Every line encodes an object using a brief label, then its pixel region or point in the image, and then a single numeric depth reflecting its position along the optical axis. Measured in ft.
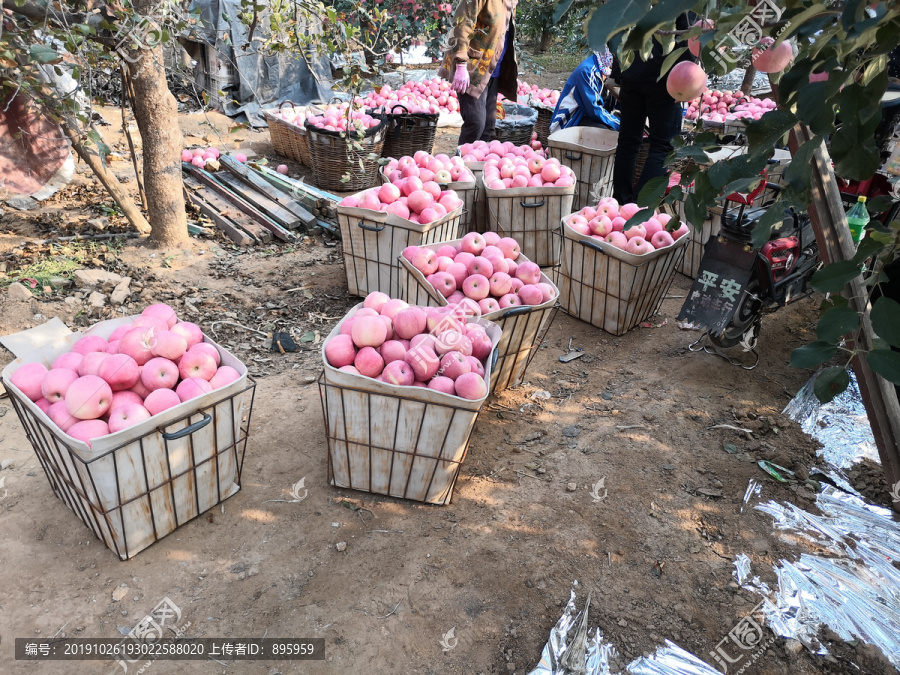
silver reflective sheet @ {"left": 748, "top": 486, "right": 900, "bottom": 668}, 6.77
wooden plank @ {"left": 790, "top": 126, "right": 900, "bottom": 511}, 6.56
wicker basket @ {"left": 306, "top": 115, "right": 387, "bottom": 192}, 19.42
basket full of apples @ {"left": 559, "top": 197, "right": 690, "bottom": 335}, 11.93
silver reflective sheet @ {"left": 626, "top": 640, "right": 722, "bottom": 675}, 6.28
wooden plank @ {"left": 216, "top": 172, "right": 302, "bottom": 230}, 16.99
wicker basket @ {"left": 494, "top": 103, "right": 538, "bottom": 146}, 21.39
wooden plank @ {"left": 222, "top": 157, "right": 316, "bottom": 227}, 17.32
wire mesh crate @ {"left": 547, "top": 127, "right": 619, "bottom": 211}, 16.74
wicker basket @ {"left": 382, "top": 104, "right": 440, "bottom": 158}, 21.91
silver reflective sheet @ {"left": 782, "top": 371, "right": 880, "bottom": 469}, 9.64
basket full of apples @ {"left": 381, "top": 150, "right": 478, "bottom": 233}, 14.02
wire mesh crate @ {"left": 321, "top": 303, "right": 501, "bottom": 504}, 7.29
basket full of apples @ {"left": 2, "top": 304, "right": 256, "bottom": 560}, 6.53
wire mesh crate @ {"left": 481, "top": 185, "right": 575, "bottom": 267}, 14.31
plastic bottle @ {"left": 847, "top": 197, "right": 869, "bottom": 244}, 9.53
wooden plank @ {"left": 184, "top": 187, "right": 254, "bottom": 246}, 16.06
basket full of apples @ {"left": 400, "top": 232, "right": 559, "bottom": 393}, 9.71
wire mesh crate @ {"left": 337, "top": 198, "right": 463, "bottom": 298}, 12.33
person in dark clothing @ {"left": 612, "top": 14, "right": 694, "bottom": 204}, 13.73
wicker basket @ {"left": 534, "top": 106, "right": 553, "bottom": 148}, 24.94
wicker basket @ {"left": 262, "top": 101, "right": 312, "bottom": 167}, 21.99
